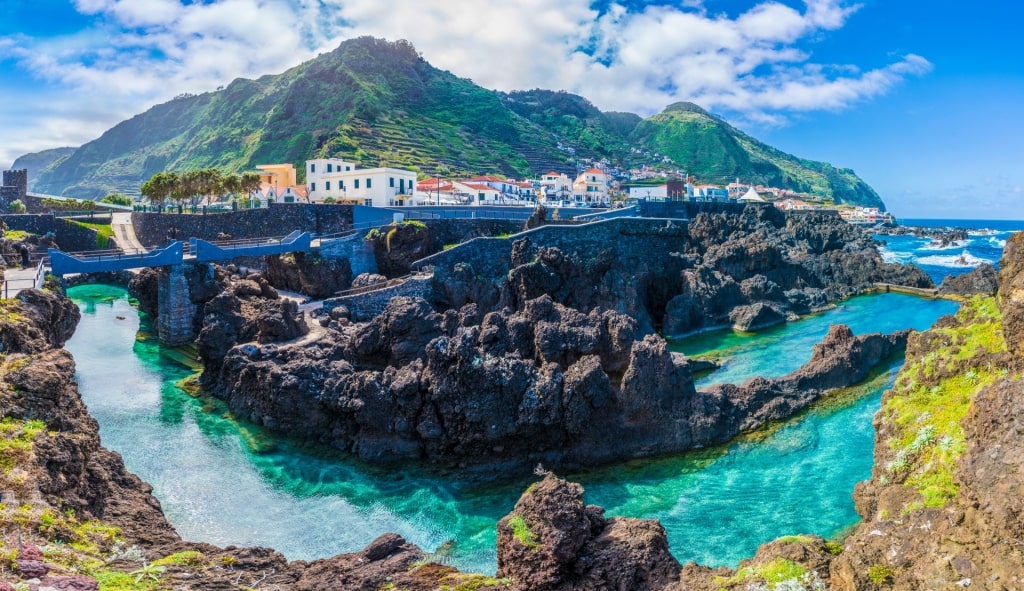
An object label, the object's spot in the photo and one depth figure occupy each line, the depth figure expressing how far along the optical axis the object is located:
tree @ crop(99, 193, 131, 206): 83.44
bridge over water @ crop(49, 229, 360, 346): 33.78
